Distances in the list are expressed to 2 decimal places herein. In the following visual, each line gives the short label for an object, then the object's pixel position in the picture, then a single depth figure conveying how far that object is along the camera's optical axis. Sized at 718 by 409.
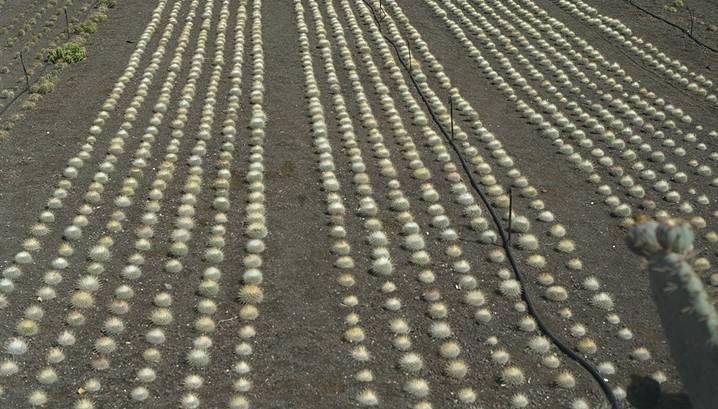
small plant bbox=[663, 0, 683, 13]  37.60
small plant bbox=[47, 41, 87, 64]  28.62
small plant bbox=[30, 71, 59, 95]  25.50
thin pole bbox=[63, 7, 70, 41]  32.25
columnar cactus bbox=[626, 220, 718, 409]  7.62
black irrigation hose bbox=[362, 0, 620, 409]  12.55
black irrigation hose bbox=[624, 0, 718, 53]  32.63
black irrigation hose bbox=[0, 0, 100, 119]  24.29
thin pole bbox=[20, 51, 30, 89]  25.96
